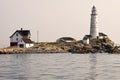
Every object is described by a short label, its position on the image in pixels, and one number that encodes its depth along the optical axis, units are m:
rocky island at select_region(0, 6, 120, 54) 125.88
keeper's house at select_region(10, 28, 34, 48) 126.80
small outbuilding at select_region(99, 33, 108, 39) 148.59
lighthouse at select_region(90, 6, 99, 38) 140.75
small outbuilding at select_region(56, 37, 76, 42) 148.85
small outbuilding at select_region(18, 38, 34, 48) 126.44
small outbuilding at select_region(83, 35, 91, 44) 142.88
